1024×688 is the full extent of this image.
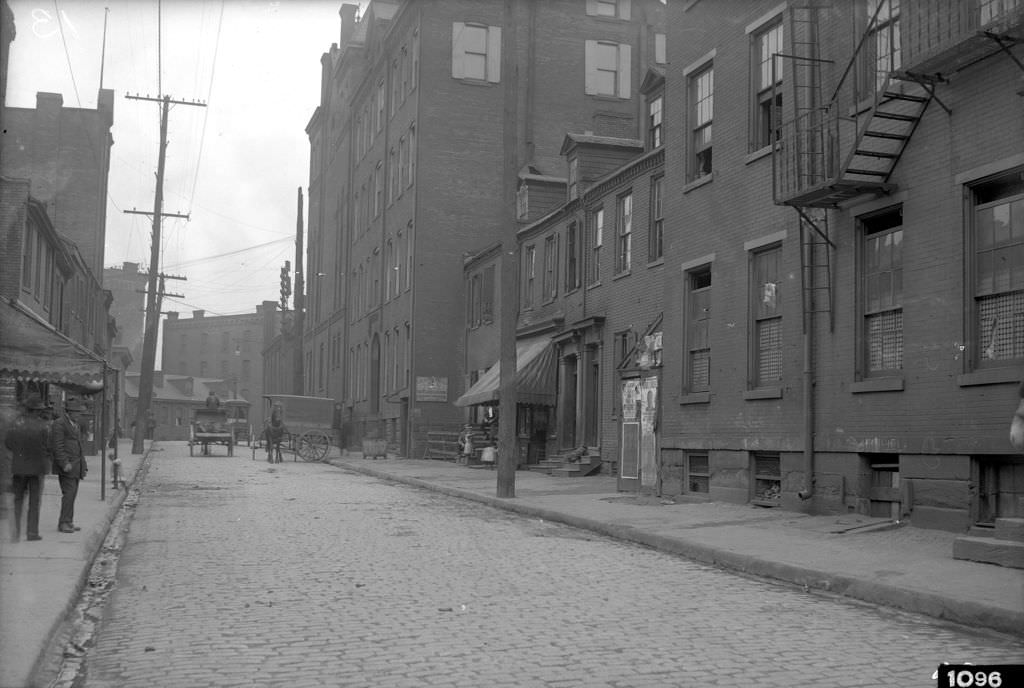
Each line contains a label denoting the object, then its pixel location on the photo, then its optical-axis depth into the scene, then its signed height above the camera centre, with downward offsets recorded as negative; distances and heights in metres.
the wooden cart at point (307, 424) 36.53 +0.02
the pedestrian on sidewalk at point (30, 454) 11.16 -0.37
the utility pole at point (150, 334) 38.19 +3.08
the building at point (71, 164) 43.28 +10.27
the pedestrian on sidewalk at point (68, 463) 11.81 -0.49
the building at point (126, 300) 78.00 +8.71
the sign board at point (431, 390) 39.88 +1.37
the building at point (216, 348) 105.94 +7.29
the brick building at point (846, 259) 12.16 +2.38
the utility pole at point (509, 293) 18.72 +2.36
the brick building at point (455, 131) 40.19 +11.25
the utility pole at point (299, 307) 53.50 +6.18
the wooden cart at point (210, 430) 38.44 -0.28
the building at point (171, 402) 88.56 +1.61
